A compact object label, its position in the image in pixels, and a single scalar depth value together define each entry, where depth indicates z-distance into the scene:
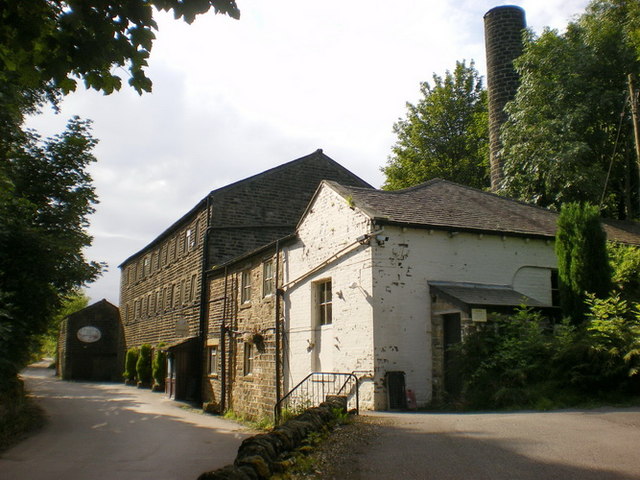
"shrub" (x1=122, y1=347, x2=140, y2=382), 37.03
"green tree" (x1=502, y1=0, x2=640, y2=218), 24.25
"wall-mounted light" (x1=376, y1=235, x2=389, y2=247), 13.45
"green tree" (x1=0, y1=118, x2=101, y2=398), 16.03
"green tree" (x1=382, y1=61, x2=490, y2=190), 35.69
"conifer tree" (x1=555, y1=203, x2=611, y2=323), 13.81
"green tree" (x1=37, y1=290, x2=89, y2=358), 80.81
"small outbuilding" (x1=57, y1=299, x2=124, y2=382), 43.41
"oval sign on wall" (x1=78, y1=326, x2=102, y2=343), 43.71
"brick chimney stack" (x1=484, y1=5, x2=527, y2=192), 28.39
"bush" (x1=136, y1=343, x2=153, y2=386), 34.09
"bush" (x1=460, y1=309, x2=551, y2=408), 11.51
